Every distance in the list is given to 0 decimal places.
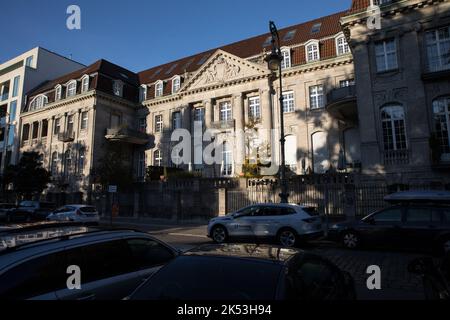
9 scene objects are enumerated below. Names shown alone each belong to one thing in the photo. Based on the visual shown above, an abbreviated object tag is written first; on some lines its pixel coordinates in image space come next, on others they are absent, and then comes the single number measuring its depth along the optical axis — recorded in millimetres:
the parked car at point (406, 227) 9562
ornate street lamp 13953
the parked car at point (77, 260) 3213
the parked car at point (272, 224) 11516
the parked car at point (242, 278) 2693
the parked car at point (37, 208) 24484
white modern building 44938
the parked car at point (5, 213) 24419
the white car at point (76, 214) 20156
